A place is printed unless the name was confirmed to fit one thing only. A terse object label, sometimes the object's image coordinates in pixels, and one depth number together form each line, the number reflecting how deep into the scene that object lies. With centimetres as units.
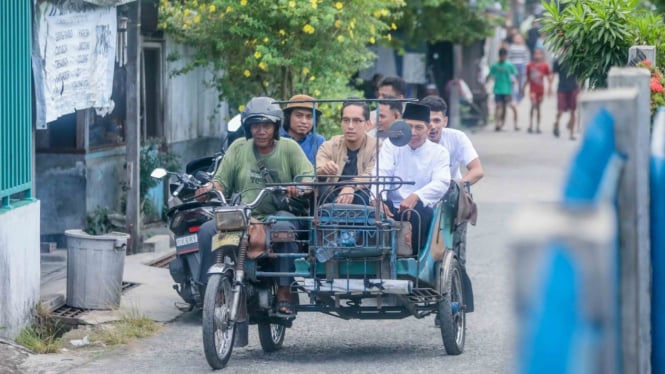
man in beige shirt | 1784
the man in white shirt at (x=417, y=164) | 1700
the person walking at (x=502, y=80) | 5234
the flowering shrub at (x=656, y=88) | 1456
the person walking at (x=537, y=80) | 5156
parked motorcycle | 1834
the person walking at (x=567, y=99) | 4822
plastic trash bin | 1856
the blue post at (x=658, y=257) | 480
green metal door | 1706
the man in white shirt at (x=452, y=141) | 2006
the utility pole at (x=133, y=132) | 2383
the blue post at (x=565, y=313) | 316
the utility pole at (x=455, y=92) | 5125
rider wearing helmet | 1709
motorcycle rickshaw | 1536
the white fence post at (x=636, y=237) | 437
